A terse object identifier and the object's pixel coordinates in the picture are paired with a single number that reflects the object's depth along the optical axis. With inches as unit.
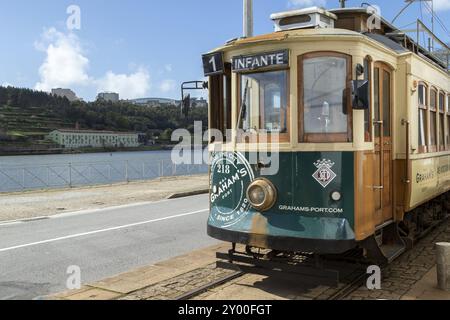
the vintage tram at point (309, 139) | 230.7
